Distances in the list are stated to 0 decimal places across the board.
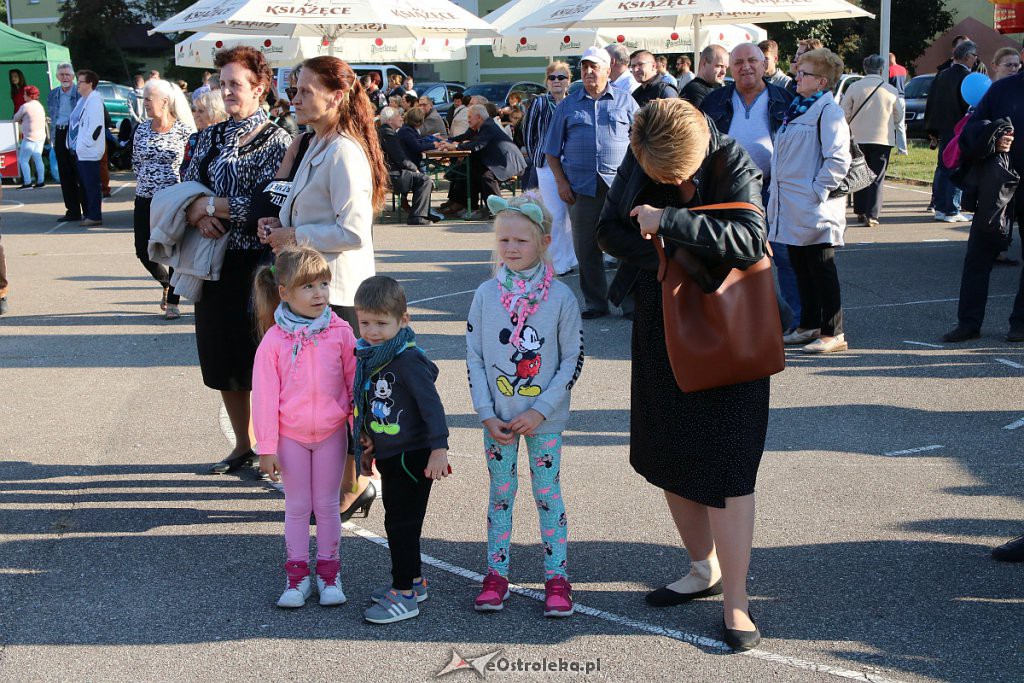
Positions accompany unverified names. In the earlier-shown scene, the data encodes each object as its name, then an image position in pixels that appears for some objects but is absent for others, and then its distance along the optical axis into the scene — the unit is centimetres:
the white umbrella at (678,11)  1223
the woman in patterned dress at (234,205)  546
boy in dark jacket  416
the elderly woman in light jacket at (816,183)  786
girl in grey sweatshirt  412
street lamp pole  1845
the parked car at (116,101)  2861
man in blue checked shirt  917
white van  2434
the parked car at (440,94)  3094
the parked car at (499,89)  3144
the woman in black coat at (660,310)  369
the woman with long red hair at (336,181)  495
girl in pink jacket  436
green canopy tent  2345
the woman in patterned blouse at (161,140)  921
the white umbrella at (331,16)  1296
